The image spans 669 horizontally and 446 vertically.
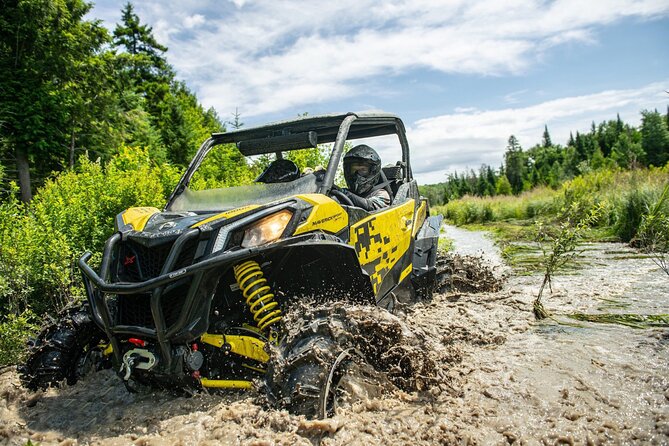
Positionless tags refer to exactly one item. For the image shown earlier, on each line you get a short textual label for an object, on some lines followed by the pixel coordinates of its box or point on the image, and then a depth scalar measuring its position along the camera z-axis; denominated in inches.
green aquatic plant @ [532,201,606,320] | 184.5
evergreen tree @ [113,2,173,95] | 1467.8
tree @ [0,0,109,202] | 652.1
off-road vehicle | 101.3
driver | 184.9
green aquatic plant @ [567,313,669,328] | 171.2
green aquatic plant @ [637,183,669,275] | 208.8
